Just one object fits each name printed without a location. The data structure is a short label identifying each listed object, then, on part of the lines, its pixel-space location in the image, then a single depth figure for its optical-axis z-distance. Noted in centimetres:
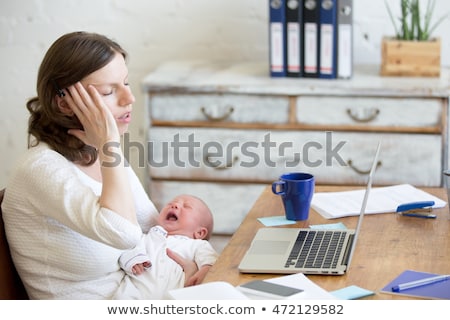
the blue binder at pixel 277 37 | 482
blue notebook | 313
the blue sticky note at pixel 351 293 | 313
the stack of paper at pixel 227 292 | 310
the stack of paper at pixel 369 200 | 366
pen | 316
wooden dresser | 470
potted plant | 478
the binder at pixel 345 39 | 476
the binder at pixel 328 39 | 477
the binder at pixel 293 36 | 481
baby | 351
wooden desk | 323
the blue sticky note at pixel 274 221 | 359
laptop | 327
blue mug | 358
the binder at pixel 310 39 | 479
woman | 340
